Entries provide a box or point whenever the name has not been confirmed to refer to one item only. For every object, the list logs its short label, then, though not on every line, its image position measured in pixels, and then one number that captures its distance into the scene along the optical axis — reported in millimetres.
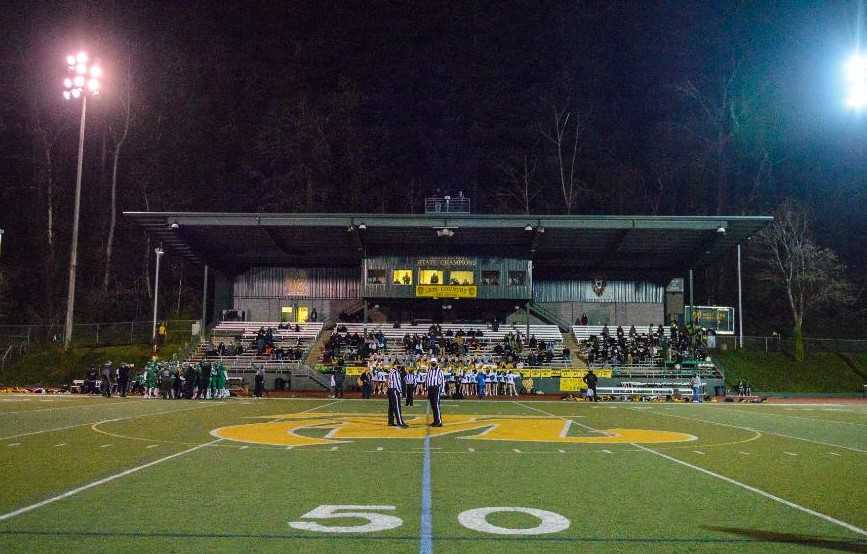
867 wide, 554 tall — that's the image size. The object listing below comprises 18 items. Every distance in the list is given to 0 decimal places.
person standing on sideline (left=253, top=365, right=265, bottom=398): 33781
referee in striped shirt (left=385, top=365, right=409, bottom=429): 18266
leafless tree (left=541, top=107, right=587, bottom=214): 65500
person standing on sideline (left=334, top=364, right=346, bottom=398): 35969
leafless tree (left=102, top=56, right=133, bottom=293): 59188
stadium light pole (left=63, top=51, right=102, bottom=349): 38156
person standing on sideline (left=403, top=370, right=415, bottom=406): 25203
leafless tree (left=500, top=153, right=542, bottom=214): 67375
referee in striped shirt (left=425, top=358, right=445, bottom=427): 18166
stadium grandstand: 41469
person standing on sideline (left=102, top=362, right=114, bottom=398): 32125
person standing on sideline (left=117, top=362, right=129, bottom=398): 32750
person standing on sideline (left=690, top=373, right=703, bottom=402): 34719
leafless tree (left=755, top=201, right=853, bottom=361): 51625
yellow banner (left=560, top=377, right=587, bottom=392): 39125
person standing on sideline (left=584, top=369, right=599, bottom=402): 34219
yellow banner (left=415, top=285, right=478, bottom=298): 47838
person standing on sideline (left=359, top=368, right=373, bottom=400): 34344
